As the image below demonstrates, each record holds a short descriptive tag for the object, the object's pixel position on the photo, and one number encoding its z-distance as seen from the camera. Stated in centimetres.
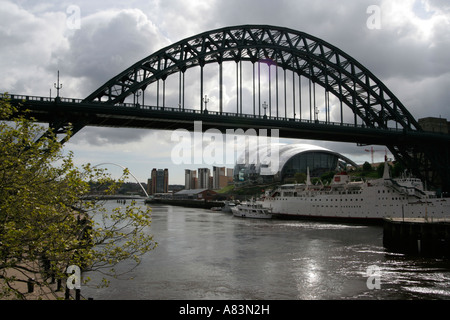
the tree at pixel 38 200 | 809
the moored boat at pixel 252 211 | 6475
